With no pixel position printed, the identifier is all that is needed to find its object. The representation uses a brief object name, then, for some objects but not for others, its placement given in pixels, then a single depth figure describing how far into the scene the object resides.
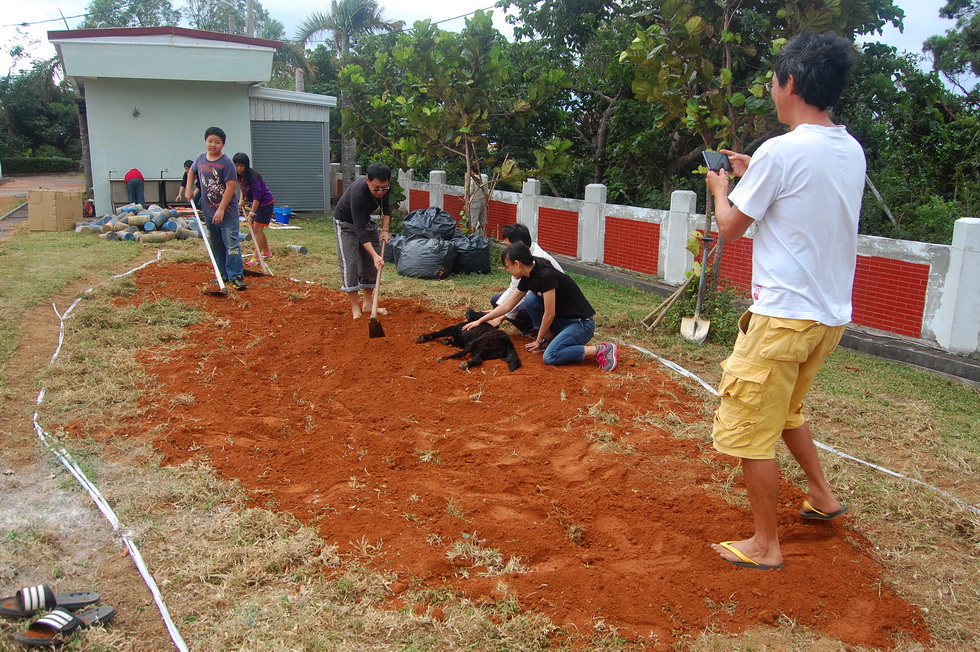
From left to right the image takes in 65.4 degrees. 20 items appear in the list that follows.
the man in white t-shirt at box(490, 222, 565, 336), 6.46
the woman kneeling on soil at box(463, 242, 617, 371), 5.89
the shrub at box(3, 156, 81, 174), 34.84
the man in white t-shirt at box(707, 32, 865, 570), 2.81
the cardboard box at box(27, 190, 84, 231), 14.02
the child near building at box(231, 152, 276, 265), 9.64
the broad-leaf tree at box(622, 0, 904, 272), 7.28
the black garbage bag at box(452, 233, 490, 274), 10.42
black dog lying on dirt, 6.00
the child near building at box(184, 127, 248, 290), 8.17
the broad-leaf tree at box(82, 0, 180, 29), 44.25
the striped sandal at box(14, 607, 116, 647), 2.55
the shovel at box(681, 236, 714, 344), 7.09
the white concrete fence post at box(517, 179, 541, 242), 12.70
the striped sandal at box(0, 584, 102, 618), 2.68
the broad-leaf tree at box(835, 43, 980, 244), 10.12
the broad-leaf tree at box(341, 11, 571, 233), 11.61
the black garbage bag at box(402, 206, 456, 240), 10.53
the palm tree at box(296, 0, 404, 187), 31.47
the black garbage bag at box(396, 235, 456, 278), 10.12
